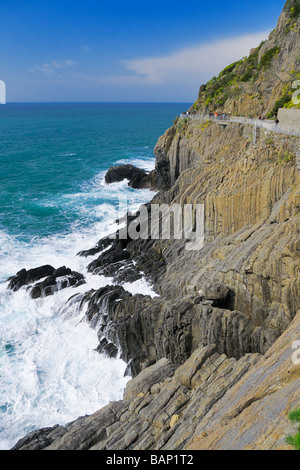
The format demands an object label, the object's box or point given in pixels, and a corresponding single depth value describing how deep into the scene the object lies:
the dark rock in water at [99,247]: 37.34
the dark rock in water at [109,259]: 34.16
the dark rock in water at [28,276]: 32.25
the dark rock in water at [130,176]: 61.47
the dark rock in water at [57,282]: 31.20
